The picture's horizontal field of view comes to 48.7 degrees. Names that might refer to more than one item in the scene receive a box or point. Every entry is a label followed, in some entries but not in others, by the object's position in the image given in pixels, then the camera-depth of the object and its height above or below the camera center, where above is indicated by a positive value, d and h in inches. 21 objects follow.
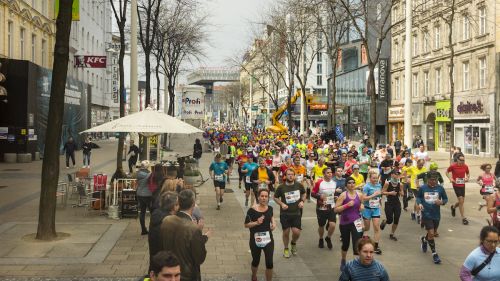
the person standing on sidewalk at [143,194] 439.2 -38.9
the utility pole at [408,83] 831.1 +94.8
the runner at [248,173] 590.9 -29.9
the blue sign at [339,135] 1437.3 +26.1
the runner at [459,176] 537.0 -30.4
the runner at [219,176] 595.8 -33.5
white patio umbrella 537.3 +20.9
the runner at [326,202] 405.1 -42.4
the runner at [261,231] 300.5 -47.4
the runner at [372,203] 396.5 -41.8
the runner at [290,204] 371.6 -40.0
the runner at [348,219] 341.4 -46.2
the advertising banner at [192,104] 1708.9 +127.7
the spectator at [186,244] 204.2 -36.7
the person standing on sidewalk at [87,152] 1003.9 -12.6
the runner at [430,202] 384.5 -40.6
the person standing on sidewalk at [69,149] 1048.7 -7.3
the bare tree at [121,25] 771.8 +170.9
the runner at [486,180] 506.0 -32.4
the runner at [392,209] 436.8 -51.0
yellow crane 1960.0 +88.6
